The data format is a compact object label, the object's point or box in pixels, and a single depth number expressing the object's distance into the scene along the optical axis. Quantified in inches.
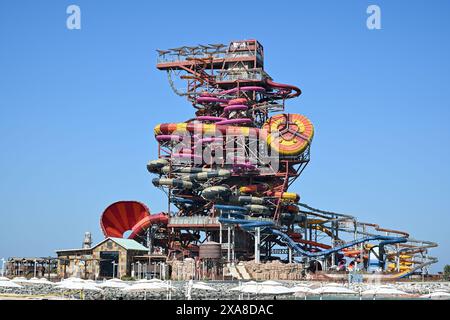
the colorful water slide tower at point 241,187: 5098.4
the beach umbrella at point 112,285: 3410.4
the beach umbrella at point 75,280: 3398.6
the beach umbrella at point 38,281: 3749.5
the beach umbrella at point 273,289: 3046.0
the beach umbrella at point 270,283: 3233.3
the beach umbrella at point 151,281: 3475.1
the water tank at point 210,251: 4744.1
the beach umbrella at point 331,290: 3189.5
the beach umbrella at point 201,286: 3292.3
